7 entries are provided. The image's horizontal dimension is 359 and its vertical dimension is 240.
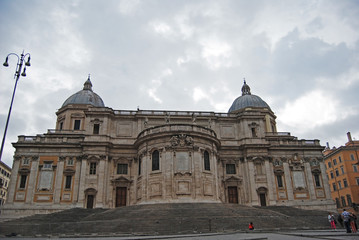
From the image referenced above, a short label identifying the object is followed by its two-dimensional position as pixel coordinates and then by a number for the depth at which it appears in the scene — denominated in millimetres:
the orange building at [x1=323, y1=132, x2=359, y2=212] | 48250
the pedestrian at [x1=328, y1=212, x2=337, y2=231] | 21281
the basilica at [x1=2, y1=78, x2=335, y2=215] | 32469
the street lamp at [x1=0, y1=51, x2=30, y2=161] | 16672
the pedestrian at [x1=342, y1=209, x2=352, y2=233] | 16056
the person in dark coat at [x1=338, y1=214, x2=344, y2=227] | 22366
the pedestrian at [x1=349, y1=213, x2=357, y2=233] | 17203
